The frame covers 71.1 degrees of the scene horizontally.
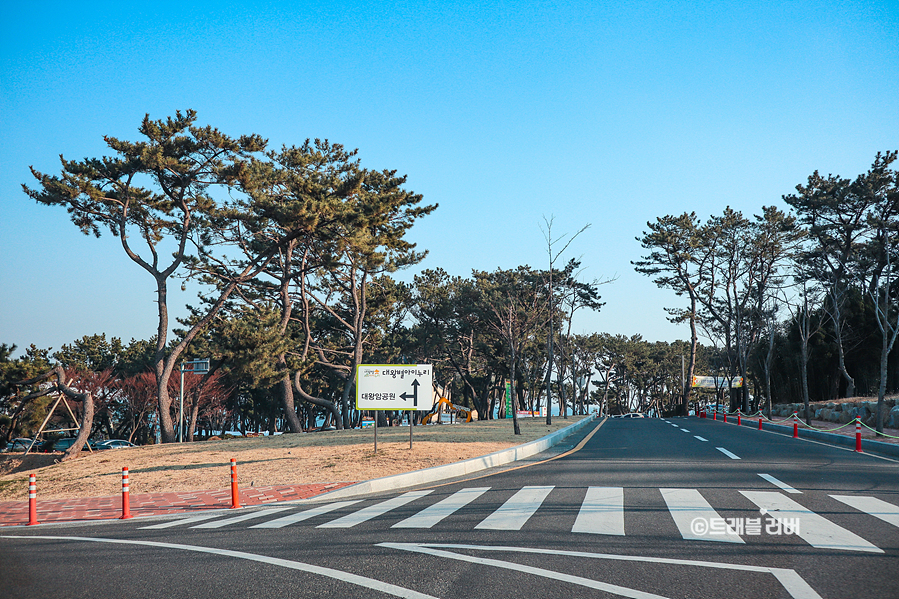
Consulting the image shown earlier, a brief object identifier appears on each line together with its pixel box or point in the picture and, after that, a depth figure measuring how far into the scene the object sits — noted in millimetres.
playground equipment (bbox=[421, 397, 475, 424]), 53762
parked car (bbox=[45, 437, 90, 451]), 45062
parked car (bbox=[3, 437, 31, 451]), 39431
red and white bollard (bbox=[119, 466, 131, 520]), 10555
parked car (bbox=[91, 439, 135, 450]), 44500
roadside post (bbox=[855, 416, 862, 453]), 17073
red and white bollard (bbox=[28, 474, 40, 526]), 10680
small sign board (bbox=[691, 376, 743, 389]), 68438
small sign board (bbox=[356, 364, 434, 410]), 16531
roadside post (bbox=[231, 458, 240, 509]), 10688
